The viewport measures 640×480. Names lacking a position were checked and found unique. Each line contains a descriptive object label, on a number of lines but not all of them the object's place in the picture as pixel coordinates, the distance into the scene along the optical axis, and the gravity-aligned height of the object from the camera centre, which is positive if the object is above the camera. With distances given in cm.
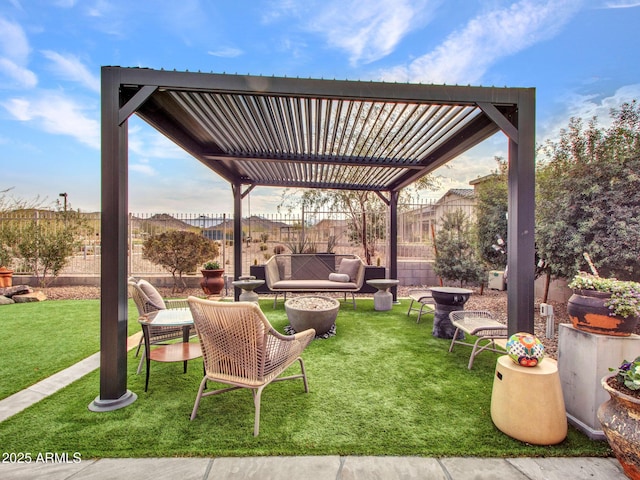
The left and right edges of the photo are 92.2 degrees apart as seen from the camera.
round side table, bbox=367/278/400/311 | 620 -113
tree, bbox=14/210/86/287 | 807 -5
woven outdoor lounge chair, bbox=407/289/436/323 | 512 -95
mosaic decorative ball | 215 -77
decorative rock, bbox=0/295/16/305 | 681 -135
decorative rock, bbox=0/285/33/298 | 701 -117
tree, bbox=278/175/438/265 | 1037 +164
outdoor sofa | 646 -76
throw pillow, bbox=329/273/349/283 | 681 -82
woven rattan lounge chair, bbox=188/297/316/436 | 215 -78
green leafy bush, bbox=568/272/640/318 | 203 -35
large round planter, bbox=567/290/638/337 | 208 -52
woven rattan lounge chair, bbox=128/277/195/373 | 317 -70
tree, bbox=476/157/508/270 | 711 +54
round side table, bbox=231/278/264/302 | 613 -96
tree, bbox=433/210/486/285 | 746 -31
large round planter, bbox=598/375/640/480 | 159 -100
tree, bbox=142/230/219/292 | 796 -25
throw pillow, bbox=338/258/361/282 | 699 -61
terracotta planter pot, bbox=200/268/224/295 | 770 -103
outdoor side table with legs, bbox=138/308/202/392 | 277 -103
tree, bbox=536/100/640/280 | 436 +65
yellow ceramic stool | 202 -110
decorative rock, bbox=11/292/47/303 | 698 -132
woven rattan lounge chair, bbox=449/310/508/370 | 333 -99
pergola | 254 +140
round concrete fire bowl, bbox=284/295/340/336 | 422 -104
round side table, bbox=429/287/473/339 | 431 -94
